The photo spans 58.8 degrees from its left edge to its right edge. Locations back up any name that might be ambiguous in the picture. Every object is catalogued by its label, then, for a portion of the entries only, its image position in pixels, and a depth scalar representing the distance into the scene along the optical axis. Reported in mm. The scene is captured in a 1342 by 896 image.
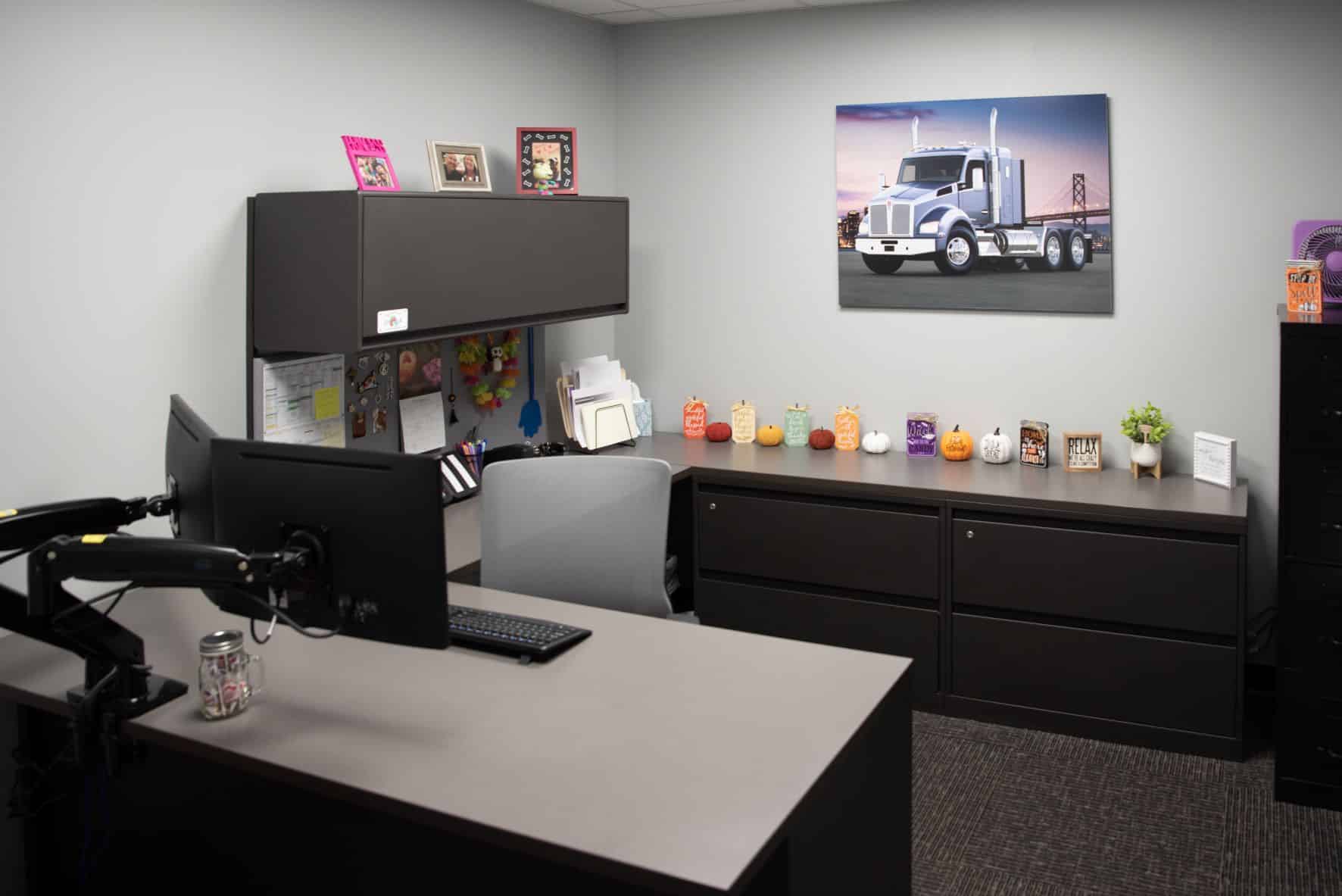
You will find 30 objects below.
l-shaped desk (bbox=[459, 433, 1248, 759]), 3625
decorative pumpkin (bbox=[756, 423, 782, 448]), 4707
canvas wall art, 4172
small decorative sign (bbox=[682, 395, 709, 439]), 4883
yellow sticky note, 3525
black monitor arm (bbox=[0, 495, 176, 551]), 2225
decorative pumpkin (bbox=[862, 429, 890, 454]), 4512
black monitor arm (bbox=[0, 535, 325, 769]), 1965
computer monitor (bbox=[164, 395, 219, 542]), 2279
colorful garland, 4133
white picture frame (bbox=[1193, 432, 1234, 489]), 3850
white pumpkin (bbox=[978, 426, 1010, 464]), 4293
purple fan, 3631
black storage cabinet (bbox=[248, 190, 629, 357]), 3143
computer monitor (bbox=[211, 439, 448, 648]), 2006
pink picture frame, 3449
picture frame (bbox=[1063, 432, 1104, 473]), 4172
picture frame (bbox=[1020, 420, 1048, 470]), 4230
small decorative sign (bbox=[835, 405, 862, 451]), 4590
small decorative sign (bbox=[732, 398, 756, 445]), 4770
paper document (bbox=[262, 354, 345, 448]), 3354
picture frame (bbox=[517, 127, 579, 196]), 4098
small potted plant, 3996
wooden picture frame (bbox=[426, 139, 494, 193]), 3650
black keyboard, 2352
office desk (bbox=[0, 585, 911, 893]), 1720
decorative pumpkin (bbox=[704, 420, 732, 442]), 4793
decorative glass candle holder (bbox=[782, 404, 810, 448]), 4695
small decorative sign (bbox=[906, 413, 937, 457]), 4430
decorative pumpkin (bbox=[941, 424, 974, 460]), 4352
